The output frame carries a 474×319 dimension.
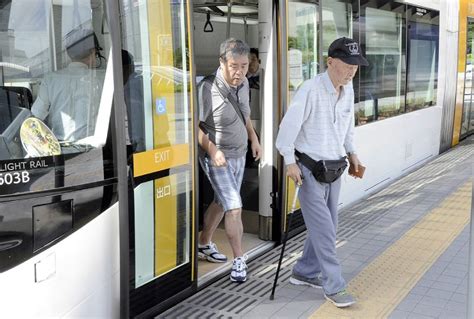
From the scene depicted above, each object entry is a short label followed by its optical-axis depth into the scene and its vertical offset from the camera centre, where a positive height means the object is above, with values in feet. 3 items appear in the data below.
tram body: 8.79 -1.51
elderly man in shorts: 13.34 -1.43
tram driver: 9.34 -0.23
